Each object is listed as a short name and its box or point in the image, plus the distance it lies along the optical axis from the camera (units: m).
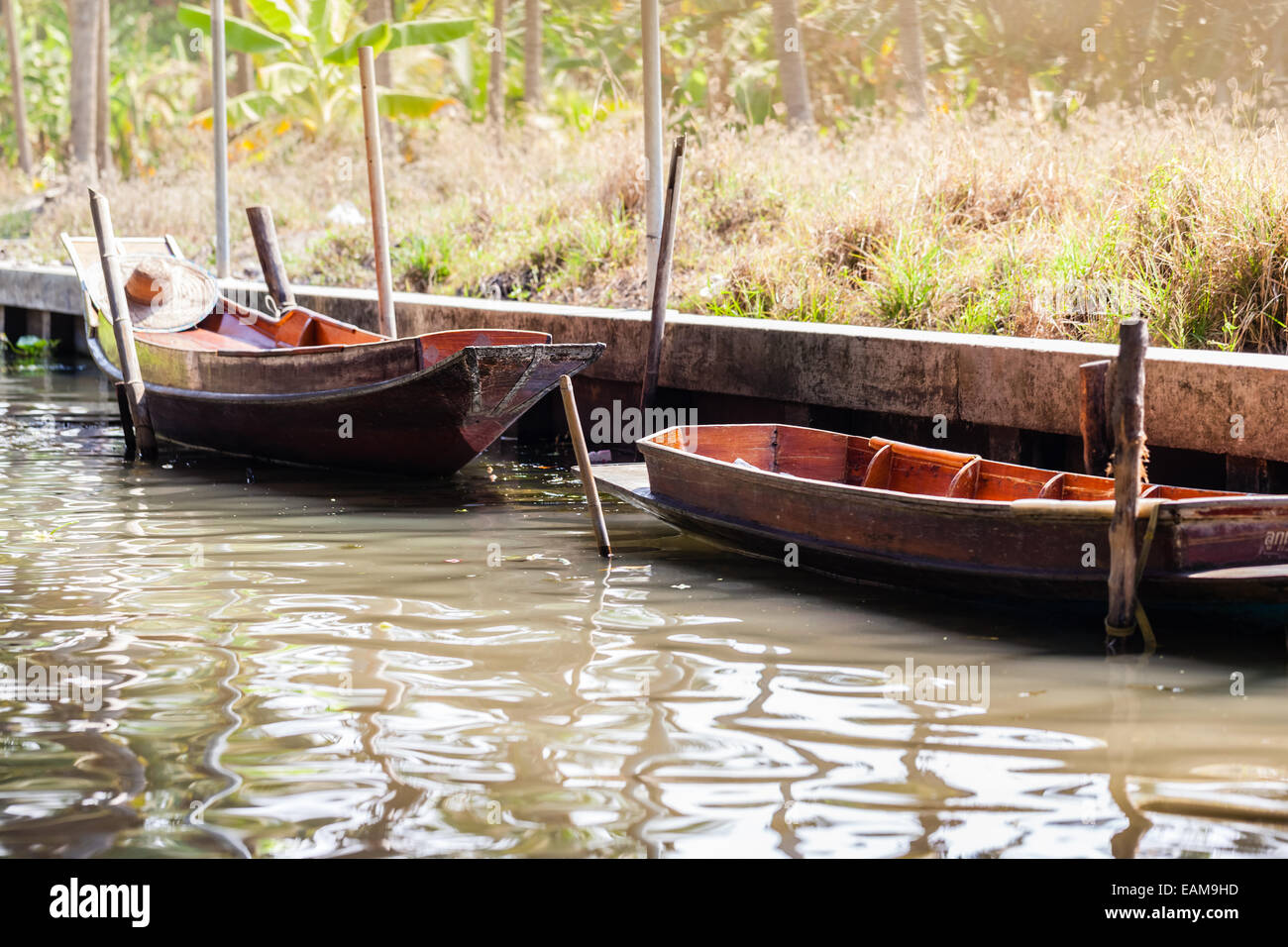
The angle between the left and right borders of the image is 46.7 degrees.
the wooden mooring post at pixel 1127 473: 6.19
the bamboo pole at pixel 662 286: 10.42
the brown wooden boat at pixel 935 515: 6.19
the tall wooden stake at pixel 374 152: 11.17
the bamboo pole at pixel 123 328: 11.64
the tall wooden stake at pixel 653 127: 11.23
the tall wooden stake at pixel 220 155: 16.55
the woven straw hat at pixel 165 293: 13.30
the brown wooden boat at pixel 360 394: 10.04
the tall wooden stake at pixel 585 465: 8.29
